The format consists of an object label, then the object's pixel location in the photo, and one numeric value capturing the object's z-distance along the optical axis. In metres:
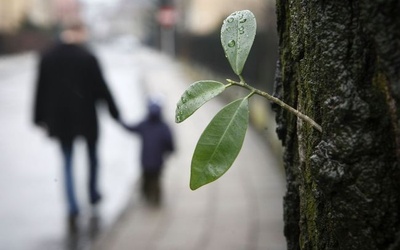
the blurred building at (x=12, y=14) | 41.28
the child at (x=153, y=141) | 5.68
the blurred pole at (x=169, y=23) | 36.19
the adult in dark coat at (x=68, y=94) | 4.96
